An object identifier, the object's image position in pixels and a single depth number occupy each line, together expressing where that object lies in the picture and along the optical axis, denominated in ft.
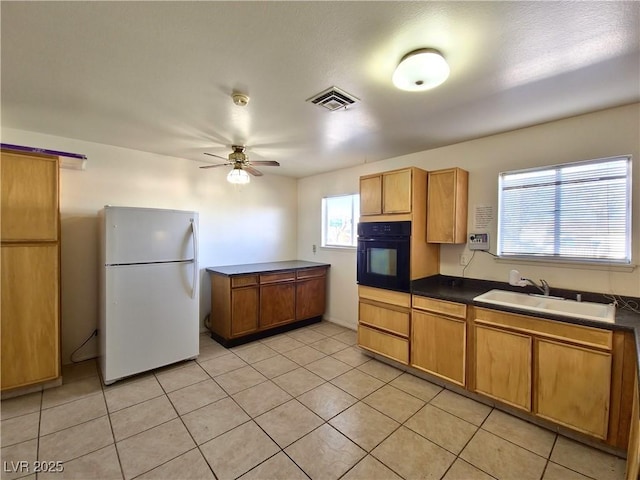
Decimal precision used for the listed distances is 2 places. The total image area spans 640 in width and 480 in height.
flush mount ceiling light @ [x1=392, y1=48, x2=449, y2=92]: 4.85
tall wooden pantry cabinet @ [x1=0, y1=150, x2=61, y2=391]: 7.44
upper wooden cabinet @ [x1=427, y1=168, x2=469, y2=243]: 9.14
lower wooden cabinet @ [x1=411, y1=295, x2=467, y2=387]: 8.00
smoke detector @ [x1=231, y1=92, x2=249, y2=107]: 6.44
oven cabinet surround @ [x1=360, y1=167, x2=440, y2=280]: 9.27
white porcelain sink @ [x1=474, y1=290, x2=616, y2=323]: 6.58
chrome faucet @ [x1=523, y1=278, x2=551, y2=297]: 7.83
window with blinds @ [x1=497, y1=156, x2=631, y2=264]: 7.06
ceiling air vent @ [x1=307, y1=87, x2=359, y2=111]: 6.39
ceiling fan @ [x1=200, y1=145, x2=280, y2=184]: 9.72
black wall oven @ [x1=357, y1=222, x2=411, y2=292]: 9.28
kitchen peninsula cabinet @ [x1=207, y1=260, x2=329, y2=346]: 11.35
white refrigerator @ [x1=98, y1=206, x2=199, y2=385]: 8.45
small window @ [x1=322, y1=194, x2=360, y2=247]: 13.85
